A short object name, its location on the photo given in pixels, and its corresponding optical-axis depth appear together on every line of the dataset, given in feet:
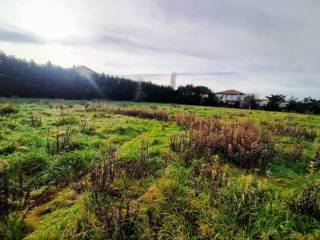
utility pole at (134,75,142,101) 123.42
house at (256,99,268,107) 133.47
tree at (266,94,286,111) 127.44
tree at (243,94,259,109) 131.85
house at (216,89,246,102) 239.91
